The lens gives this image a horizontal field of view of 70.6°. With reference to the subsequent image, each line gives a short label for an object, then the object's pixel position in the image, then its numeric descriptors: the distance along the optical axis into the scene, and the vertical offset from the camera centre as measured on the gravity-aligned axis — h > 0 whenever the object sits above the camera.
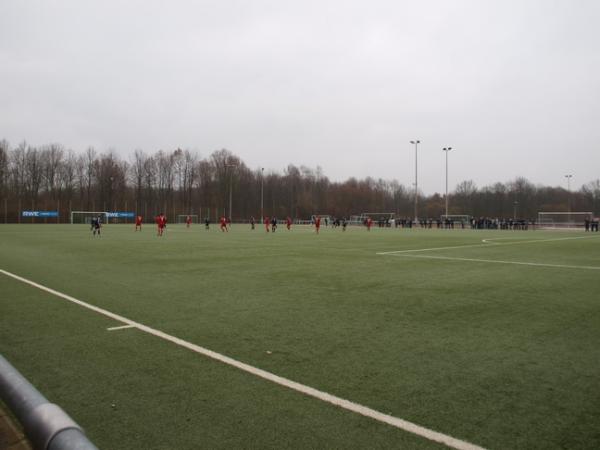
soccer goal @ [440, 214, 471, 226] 74.35 -0.17
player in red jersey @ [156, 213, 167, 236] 34.91 -0.31
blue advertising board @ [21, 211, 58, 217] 75.50 +1.14
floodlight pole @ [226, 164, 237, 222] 98.88 +9.64
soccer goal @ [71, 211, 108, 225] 82.25 +0.66
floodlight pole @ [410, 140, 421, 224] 66.88 +12.15
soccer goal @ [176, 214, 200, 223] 96.00 +0.29
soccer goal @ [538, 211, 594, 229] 62.10 -0.16
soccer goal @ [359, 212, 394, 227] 74.81 -0.16
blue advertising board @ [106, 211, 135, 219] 86.56 +1.09
